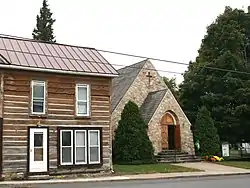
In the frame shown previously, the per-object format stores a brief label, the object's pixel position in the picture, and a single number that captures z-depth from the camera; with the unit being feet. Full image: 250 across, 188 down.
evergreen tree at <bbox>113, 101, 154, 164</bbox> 98.99
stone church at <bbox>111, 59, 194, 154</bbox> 110.32
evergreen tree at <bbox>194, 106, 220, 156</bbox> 113.29
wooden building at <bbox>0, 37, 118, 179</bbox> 74.02
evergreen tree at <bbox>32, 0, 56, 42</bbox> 167.48
